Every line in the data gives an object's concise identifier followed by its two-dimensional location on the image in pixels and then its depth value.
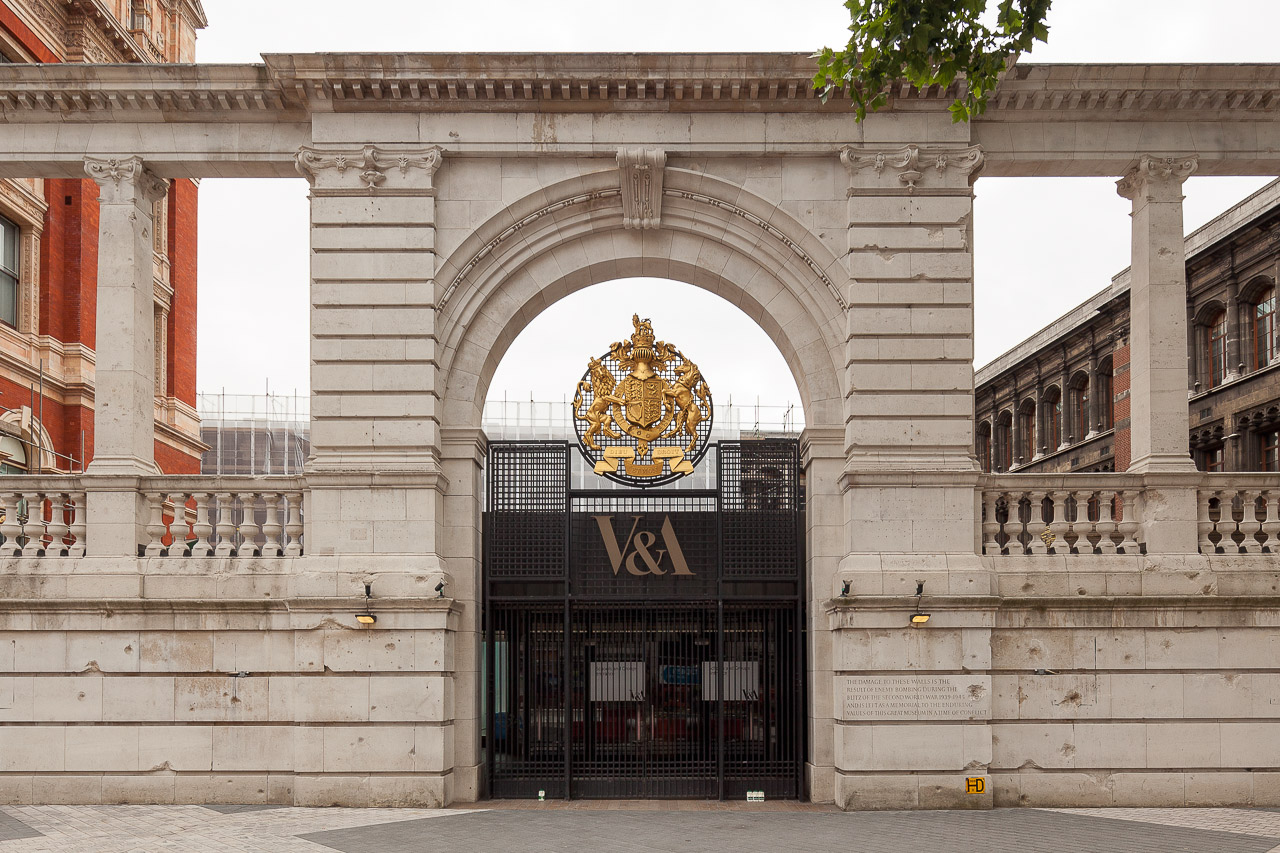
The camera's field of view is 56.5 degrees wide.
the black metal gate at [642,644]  16.98
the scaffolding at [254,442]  46.84
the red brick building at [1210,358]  32.16
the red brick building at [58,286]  24.56
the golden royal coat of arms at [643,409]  17.75
